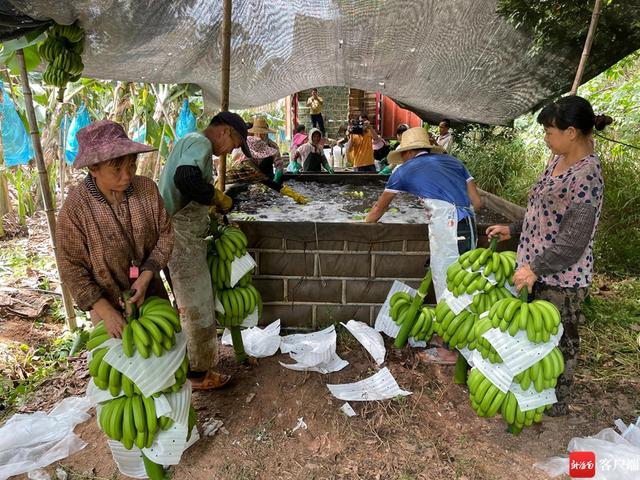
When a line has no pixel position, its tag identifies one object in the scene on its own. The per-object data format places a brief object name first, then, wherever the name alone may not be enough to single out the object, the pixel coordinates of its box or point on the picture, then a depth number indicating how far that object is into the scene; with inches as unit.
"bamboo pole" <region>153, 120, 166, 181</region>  270.2
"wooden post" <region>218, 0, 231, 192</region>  105.0
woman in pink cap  72.6
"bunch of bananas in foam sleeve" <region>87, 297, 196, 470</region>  72.7
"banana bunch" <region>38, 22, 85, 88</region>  105.3
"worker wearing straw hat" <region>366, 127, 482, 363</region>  120.0
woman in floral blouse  83.2
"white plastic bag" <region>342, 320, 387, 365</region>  130.0
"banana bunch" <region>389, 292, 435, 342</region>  122.3
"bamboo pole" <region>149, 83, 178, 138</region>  229.7
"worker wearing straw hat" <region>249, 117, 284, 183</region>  241.7
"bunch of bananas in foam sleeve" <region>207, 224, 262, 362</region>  115.8
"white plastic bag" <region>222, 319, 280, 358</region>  132.6
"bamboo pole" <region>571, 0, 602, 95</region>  95.3
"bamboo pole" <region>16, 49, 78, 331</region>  124.8
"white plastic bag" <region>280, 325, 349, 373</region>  125.1
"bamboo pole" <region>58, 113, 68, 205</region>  244.1
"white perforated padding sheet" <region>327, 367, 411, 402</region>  111.8
